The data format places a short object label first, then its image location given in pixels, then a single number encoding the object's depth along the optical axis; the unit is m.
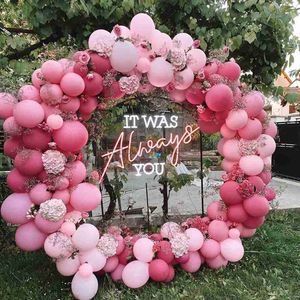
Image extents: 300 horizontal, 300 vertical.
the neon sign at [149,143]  3.37
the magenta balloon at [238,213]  2.97
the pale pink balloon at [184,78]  2.79
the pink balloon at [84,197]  2.61
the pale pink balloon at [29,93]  2.54
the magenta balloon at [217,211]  3.08
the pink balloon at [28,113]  2.42
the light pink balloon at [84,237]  2.57
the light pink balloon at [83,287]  2.60
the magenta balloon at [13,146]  2.62
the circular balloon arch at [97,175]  2.53
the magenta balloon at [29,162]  2.50
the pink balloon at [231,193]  2.94
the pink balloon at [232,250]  2.97
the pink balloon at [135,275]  2.76
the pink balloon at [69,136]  2.54
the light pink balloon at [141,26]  2.67
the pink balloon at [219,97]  2.81
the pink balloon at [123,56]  2.54
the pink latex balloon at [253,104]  2.97
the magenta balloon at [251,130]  2.97
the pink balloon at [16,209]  2.56
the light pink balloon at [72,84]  2.50
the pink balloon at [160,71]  2.71
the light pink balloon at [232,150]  3.04
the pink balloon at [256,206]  2.88
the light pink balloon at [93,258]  2.66
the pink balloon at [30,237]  2.55
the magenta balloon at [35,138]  2.51
